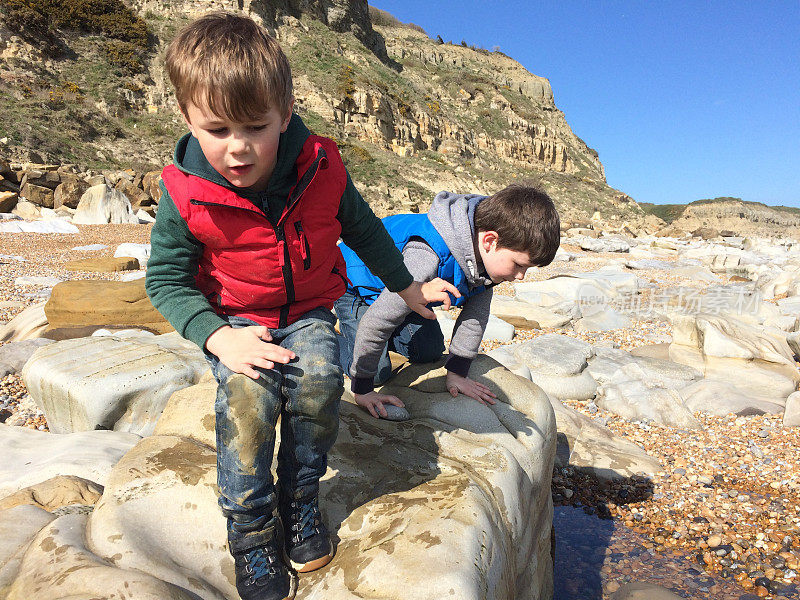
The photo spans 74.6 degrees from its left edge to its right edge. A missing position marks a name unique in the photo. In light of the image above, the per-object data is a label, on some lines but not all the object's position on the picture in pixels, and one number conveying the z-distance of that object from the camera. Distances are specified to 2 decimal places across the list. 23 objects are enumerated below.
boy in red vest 1.39
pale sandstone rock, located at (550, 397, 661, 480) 3.54
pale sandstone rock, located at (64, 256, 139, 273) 8.16
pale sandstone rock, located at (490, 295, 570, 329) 6.93
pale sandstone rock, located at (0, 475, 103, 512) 1.97
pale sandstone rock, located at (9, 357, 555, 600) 1.45
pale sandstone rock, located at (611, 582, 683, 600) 2.38
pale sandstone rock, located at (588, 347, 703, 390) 4.85
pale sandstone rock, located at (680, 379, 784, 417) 4.18
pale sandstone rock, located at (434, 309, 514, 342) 6.16
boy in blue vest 2.38
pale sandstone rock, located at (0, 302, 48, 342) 5.07
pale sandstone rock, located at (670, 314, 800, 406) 4.59
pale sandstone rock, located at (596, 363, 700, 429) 4.19
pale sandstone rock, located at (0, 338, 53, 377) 4.19
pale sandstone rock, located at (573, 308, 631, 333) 7.00
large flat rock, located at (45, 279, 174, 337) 4.91
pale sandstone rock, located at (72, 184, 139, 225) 14.25
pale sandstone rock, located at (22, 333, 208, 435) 3.05
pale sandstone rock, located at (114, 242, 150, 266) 9.31
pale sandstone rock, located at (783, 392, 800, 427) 3.91
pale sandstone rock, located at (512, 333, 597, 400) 4.75
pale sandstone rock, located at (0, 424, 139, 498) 2.37
